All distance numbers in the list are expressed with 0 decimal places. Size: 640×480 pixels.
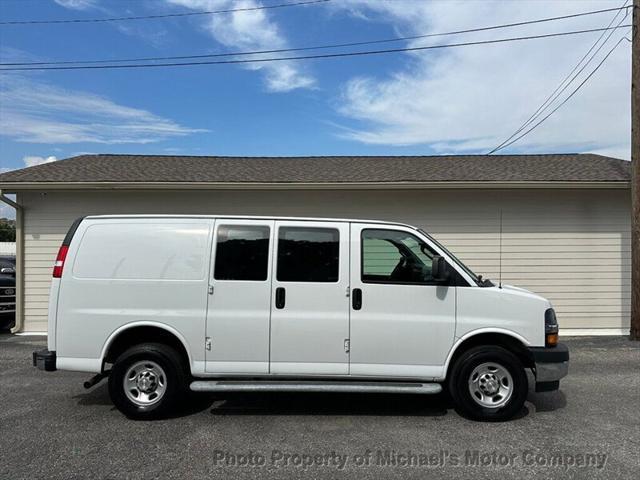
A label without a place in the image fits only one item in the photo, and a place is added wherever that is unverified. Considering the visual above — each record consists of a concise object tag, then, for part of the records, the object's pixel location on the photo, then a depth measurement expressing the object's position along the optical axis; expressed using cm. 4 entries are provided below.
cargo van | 477
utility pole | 856
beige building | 945
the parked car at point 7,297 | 970
